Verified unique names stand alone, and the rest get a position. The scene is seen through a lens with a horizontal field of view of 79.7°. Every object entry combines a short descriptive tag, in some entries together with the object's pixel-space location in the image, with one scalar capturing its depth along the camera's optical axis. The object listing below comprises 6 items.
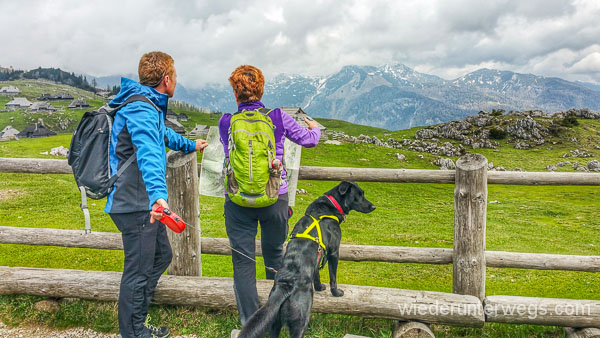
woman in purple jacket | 4.11
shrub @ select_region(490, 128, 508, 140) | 73.12
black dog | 3.75
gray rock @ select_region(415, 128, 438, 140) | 79.30
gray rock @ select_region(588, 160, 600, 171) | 51.23
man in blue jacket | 3.66
